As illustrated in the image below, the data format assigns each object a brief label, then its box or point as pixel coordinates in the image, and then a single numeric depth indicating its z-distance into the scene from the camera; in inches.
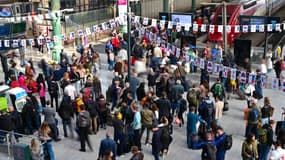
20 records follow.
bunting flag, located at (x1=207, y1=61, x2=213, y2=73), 739.4
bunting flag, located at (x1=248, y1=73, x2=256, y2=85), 668.5
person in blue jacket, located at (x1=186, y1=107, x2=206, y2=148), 524.4
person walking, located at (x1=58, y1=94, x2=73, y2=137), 549.3
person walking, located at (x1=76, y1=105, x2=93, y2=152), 511.8
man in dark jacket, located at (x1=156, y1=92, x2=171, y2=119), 552.1
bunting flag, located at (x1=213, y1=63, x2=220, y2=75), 720.3
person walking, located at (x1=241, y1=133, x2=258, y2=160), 445.1
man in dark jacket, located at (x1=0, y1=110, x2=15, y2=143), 514.0
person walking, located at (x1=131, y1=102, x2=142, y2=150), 516.4
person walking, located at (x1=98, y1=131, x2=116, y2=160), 449.4
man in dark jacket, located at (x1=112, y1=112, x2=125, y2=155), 506.4
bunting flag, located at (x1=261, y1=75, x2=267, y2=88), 663.1
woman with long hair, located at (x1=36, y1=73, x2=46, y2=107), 652.1
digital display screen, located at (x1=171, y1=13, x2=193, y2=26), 1024.7
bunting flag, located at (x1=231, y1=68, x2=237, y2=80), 688.4
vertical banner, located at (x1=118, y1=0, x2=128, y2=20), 680.2
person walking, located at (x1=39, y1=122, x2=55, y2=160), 475.2
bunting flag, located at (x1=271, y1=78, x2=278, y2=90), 647.8
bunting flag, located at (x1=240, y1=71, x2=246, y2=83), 677.9
